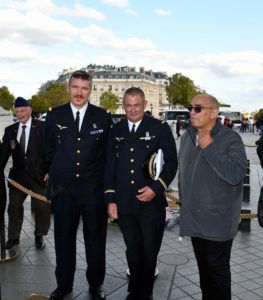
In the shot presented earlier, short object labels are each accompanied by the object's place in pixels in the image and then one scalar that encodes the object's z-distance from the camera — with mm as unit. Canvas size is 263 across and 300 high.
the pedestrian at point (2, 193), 3397
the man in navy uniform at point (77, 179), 2975
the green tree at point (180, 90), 67959
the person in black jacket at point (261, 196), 2398
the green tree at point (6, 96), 58624
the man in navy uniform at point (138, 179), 2830
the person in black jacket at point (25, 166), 4250
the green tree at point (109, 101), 86357
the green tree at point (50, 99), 62880
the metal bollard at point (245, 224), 4963
